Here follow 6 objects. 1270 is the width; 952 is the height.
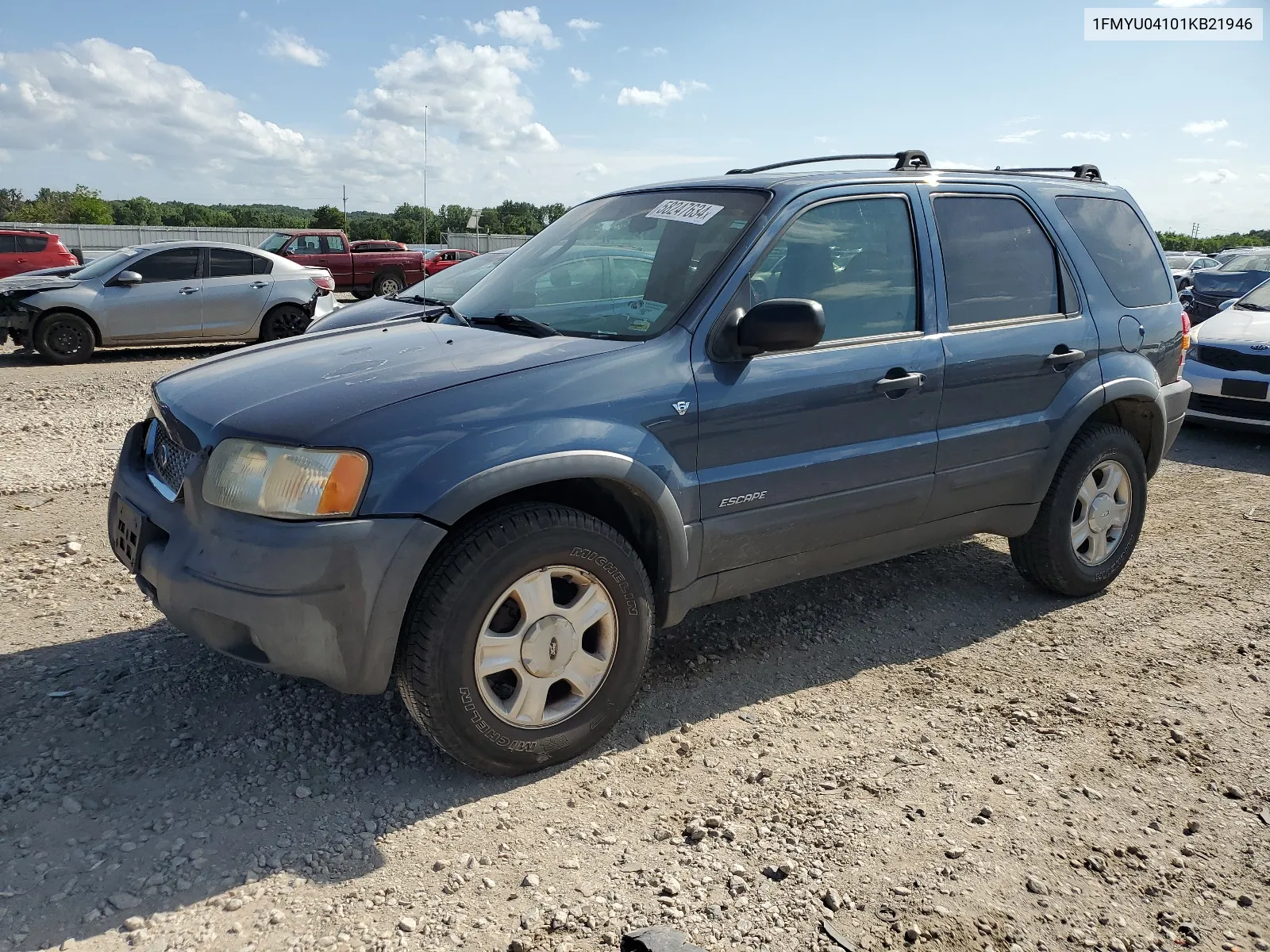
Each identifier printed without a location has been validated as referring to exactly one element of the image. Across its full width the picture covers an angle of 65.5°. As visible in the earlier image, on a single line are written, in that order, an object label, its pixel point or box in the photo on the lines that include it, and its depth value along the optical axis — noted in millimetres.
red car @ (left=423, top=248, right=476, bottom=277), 27388
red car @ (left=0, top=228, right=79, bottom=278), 19188
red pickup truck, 23188
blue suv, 2809
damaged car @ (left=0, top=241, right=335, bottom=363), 11984
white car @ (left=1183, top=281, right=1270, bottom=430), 8188
